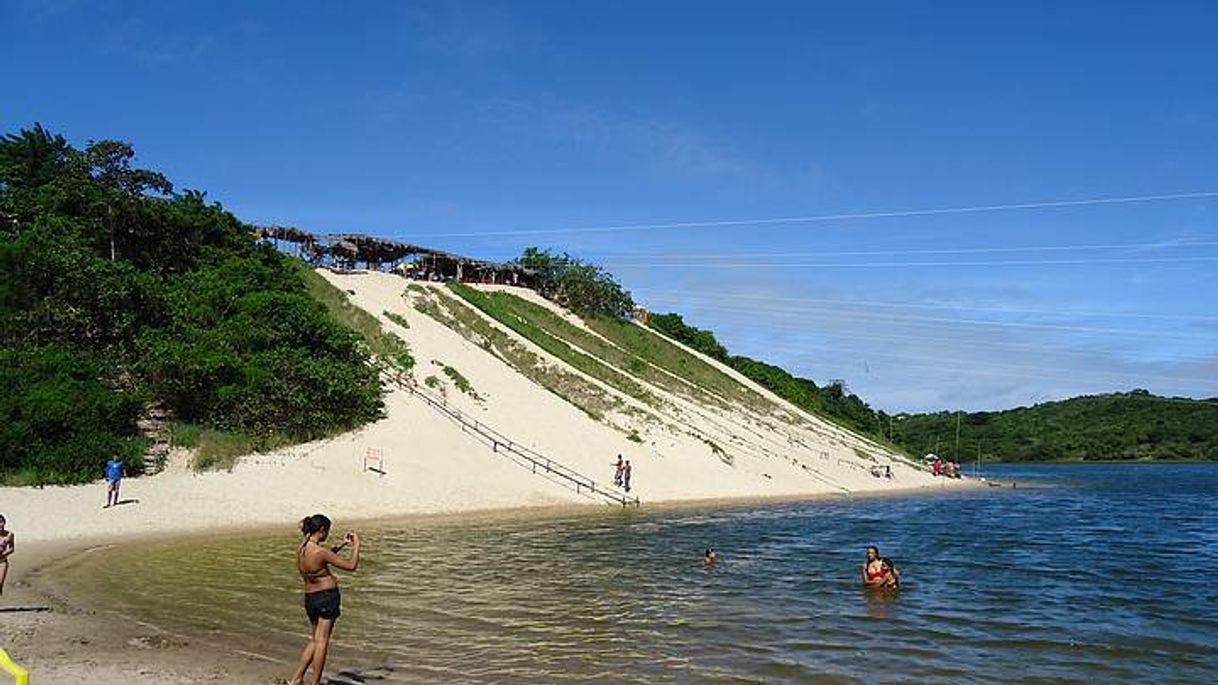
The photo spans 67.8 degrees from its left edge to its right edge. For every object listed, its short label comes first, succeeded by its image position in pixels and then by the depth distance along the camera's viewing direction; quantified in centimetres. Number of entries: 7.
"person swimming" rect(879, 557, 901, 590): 1973
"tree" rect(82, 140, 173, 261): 4856
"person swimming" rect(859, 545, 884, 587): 1980
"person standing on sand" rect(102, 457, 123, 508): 2800
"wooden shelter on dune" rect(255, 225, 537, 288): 7144
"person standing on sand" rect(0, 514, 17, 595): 1532
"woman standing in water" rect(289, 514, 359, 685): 1037
